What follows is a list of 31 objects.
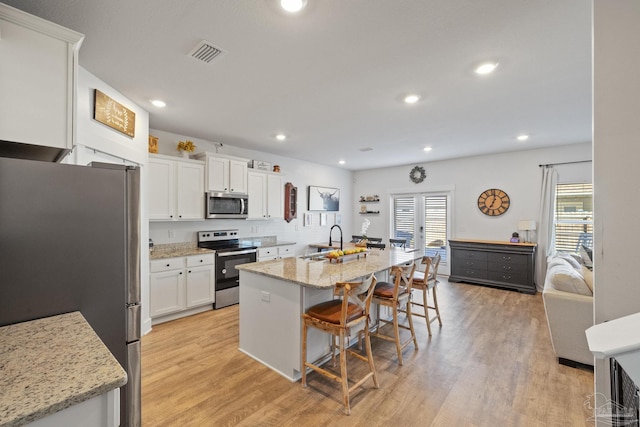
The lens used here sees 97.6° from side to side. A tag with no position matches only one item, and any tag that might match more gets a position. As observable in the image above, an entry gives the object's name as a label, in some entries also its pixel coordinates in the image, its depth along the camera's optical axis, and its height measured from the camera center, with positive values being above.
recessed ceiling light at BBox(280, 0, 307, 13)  1.53 +1.17
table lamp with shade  5.01 -0.20
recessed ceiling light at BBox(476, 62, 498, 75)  2.21 +1.19
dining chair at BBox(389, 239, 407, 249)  5.05 -0.50
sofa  2.54 -0.92
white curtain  4.99 -0.08
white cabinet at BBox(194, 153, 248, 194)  4.20 +0.64
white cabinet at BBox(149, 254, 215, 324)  3.48 -0.96
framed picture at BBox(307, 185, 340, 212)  6.48 +0.38
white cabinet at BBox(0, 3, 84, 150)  1.33 +0.67
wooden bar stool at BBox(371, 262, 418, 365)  2.58 -0.78
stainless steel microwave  4.21 +0.14
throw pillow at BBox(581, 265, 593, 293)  2.71 -0.66
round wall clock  5.46 +0.26
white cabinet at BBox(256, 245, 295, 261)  4.75 -0.69
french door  6.24 -0.10
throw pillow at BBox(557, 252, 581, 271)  3.66 -0.62
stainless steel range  4.15 -0.70
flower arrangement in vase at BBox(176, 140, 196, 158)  4.09 +0.98
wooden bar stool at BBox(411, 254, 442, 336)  3.16 -0.77
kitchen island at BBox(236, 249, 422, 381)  2.34 -0.79
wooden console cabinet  4.86 -0.90
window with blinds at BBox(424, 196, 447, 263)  6.23 -0.16
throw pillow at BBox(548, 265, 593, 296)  2.63 -0.64
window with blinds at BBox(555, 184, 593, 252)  4.74 -0.03
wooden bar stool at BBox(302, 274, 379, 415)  2.02 -0.80
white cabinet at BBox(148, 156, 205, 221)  3.63 +0.34
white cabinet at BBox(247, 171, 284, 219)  4.87 +0.35
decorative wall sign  2.47 +0.95
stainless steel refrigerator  1.16 -0.16
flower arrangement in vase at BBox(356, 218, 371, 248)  4.00 -0.41
